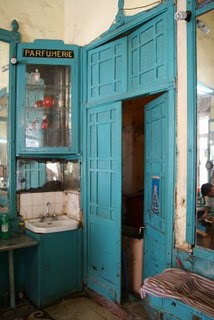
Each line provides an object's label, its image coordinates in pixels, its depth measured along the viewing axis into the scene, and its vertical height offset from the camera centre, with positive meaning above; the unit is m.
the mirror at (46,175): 3.59 -0.14
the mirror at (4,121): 3.47 +0.51
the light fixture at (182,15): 2.21 +1.14
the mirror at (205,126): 2.16 +0.29
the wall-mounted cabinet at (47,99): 3.40 +0.80
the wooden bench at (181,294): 1.68 -0.82
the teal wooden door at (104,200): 3.08 -0.40
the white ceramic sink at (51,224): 3.23 -0.71
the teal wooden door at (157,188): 2.52 -0.22
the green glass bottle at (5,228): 3.23 -0.70
